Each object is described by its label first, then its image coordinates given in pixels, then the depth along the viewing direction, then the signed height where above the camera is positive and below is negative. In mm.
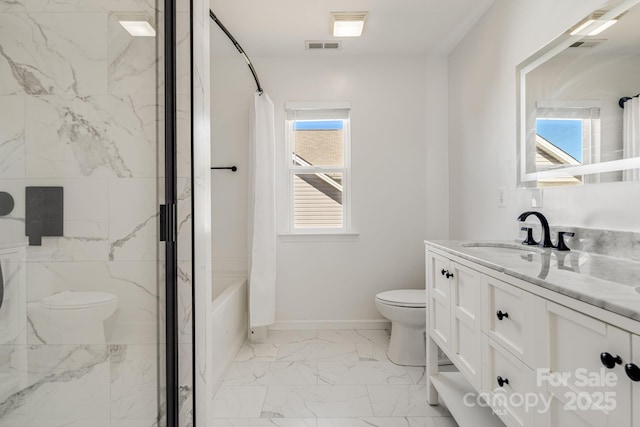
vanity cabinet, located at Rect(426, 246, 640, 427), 664 -372
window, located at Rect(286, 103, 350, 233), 3033 +341
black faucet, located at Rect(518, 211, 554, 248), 1535 -90
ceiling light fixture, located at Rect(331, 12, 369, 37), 2316 +1335
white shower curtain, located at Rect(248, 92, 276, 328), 2678 -34
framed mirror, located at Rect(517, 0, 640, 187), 1224 +466
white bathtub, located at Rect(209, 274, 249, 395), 2043 -761
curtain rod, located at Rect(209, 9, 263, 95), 2066 +1119
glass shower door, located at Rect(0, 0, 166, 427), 612 -2
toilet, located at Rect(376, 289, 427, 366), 2240 -788
